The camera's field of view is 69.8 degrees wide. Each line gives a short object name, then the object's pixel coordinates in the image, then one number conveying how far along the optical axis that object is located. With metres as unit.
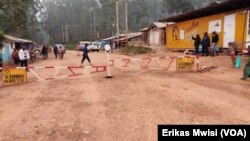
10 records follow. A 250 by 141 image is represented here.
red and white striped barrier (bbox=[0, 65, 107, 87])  8.41
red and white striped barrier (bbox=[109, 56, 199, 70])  10.17
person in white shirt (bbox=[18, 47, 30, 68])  11.08
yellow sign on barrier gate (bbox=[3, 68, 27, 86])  7.69
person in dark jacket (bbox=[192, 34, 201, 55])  12.85
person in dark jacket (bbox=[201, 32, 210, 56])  11.96
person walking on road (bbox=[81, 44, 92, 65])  11.81
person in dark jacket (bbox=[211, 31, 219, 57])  12.02
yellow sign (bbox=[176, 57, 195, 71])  9.34
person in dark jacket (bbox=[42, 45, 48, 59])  20.67
